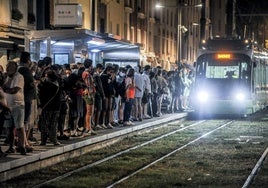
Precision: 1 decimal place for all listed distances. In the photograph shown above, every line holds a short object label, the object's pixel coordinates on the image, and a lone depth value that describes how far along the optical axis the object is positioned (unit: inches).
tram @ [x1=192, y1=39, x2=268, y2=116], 1333.7
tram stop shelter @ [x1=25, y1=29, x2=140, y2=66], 1092.5
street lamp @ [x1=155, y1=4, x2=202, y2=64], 1826.3
